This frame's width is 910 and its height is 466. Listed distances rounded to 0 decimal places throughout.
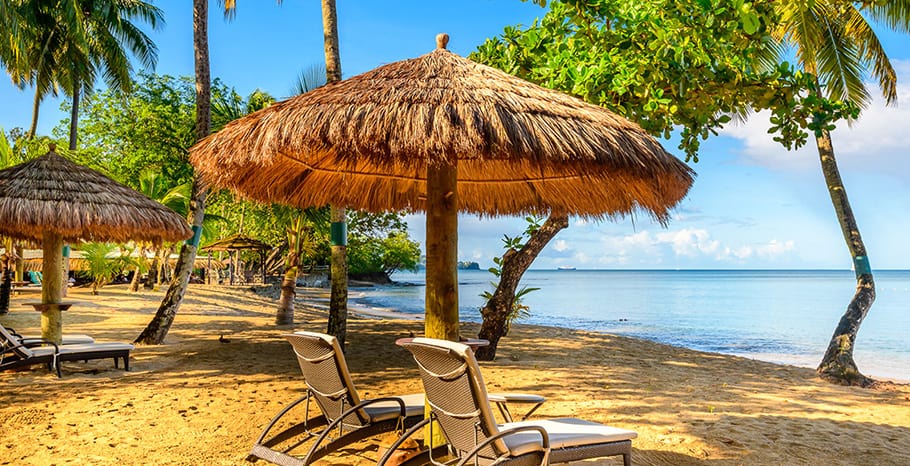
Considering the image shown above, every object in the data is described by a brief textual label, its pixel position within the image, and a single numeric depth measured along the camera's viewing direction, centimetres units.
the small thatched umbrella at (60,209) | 724
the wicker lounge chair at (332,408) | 375
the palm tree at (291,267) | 1341
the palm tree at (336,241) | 970
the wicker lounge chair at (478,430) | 308
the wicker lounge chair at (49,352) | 666
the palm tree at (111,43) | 1989
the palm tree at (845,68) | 950
